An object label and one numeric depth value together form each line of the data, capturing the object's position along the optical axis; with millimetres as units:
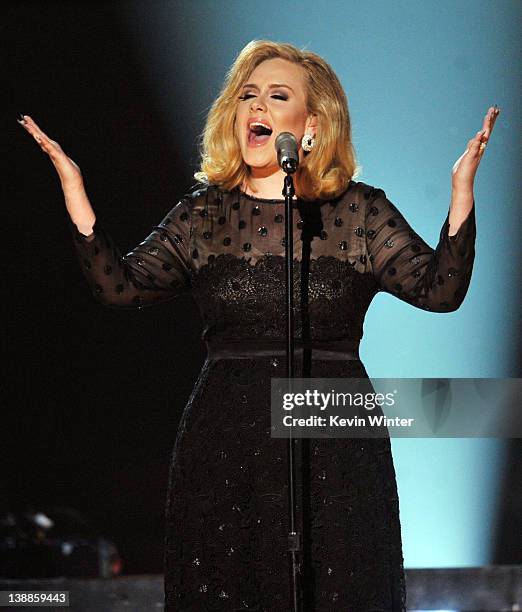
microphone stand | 11614
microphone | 11674
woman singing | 11839
